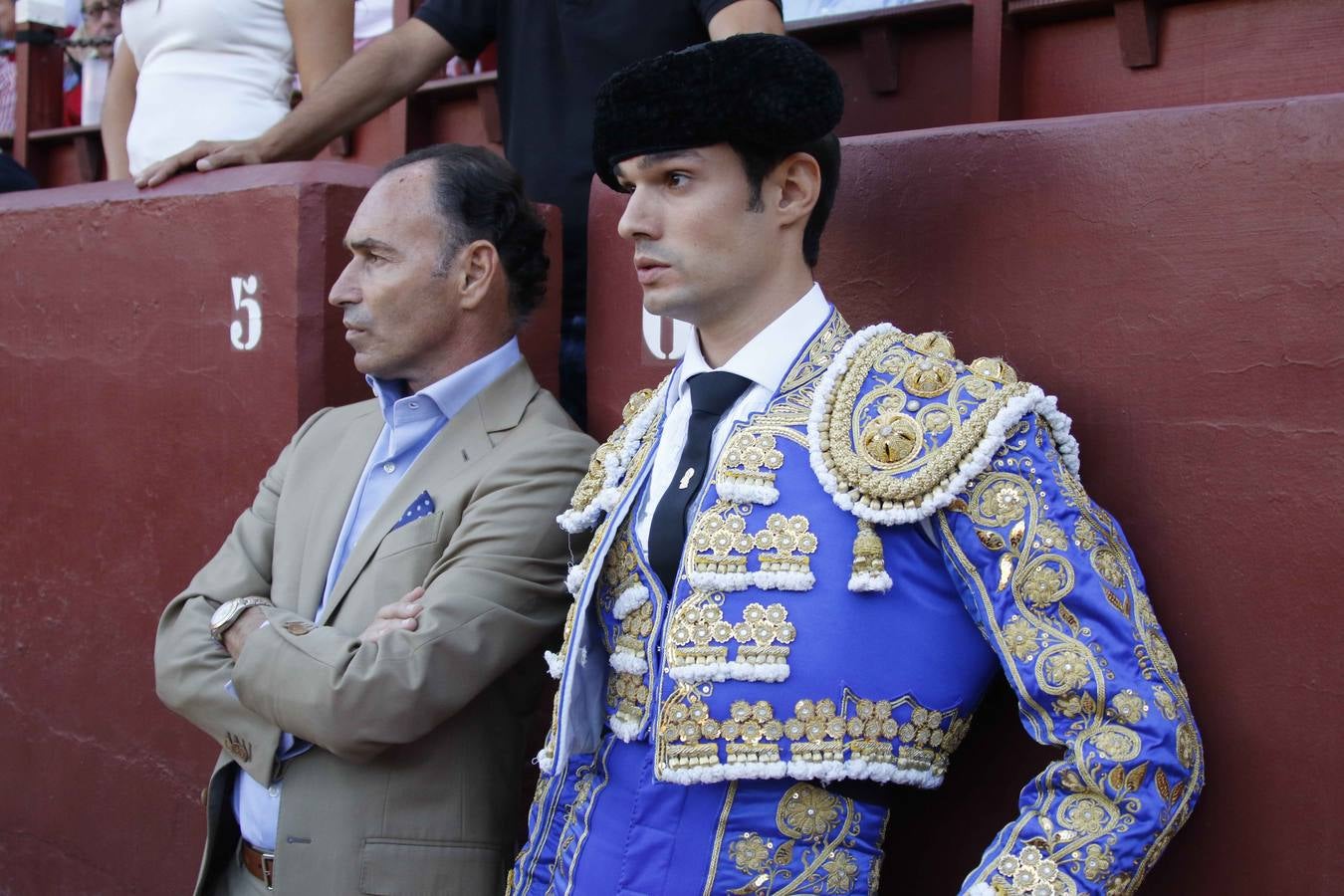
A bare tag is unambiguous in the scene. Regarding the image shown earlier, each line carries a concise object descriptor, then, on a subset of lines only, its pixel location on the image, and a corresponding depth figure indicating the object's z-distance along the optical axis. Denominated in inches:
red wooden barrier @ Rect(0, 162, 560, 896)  139.6
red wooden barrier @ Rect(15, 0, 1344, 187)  143.4
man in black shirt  130.7
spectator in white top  153.9
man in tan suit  98.7
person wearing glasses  268.7
